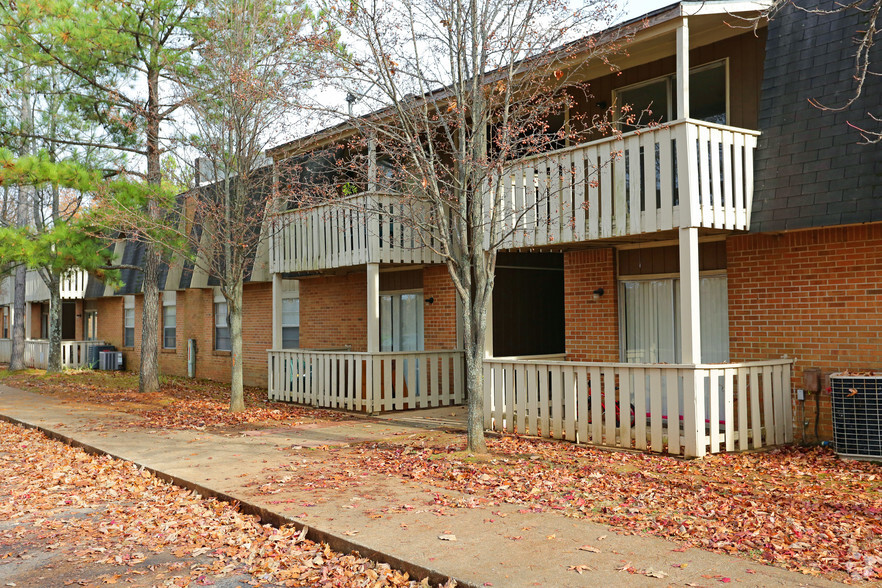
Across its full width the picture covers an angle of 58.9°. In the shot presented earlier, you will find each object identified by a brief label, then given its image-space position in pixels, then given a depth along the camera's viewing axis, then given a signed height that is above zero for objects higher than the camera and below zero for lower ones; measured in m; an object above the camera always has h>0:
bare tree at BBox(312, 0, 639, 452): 9.34 +2.70
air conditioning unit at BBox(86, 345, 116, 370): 28.89 -1.08
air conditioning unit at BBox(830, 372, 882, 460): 8.66 -1.11
